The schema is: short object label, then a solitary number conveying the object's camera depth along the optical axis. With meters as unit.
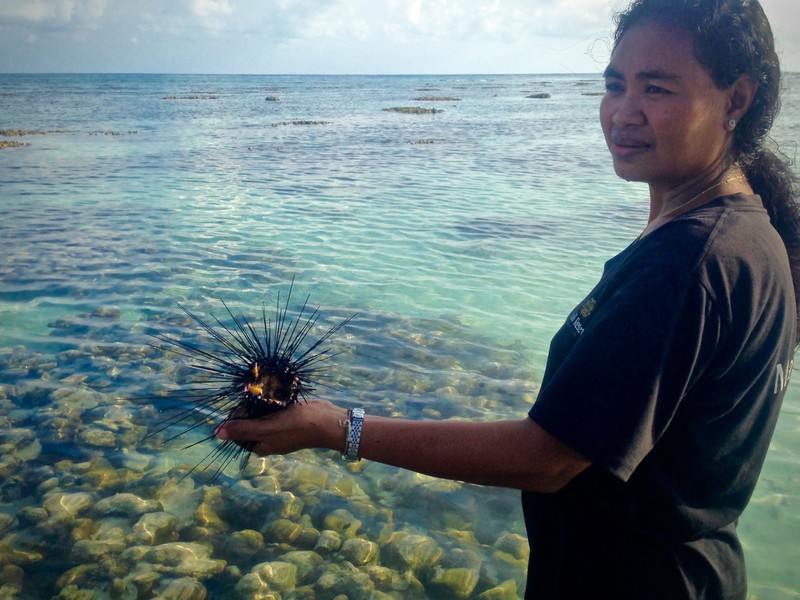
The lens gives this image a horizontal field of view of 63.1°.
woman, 1.54
